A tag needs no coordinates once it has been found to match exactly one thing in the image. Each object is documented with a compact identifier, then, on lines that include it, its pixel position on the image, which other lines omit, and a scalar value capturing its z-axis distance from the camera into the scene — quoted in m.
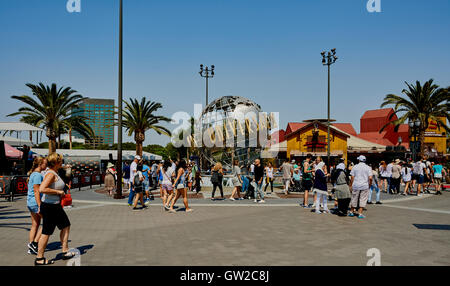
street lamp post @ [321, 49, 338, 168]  27.97
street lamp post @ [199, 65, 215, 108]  35.38
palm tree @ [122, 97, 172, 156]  34.50
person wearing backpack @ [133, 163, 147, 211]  10.80
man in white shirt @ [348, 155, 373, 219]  9.55
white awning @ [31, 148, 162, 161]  39.83
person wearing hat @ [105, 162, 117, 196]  14.81
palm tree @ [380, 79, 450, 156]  28.56
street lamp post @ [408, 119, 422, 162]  19.06
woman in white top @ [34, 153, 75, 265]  4.97
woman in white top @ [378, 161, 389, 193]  16.10
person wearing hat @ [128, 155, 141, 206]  11.51
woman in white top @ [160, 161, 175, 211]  10.56
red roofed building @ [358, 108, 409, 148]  58.88
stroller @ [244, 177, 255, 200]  14.30
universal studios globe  21.05
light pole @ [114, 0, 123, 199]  13.99
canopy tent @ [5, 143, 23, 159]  22.39
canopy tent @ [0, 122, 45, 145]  15.95
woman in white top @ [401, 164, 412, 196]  15.85
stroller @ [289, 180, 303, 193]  17.72
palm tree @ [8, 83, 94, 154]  28.72
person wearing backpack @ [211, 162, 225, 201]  13.62
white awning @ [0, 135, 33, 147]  21.83
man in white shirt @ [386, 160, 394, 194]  15.91
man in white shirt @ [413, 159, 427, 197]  15.78
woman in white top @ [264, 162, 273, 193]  17.28
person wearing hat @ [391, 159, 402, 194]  15.45
